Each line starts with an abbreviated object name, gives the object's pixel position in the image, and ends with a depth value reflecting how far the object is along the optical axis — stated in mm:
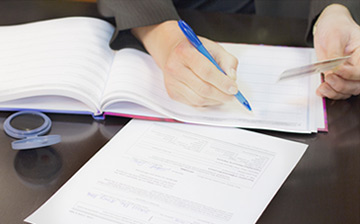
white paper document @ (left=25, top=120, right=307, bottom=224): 914
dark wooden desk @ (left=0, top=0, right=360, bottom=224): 929
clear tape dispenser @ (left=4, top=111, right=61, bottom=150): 998
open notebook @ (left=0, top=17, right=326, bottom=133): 1059
